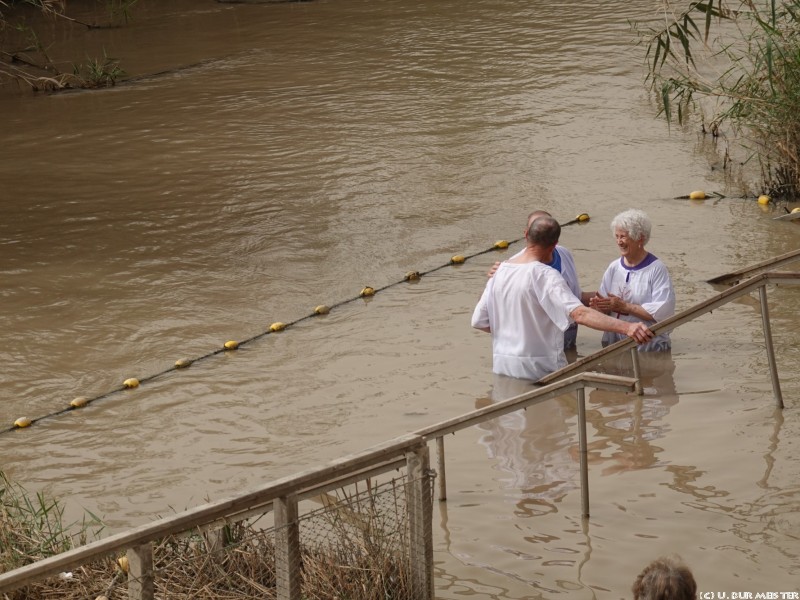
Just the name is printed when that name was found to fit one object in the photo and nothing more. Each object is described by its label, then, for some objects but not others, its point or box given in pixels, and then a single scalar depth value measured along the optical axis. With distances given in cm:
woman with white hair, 1573
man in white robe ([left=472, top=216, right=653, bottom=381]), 1503
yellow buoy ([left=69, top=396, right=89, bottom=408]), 1714
